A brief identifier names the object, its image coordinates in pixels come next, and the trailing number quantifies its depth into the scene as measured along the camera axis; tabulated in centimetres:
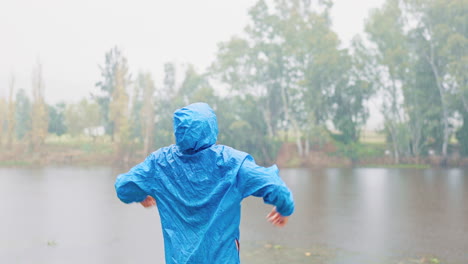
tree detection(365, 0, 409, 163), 2652
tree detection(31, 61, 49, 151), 2892
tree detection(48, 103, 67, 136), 3238
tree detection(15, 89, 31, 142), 3006
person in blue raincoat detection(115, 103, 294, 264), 205
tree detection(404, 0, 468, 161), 2495
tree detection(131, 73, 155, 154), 2803
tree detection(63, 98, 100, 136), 3201
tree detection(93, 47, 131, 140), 2855
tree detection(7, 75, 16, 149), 2908
